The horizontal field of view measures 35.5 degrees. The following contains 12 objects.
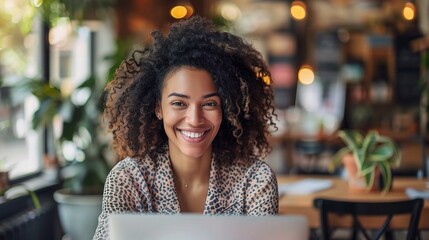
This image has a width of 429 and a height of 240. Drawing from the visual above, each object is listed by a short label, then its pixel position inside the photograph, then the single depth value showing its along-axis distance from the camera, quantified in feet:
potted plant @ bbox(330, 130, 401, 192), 12.17
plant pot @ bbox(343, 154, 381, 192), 12.26
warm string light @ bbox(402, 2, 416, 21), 19.74
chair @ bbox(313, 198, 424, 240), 9.59
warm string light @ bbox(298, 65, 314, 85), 35.14
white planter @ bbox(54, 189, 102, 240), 13.92
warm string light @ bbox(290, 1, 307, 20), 21.94
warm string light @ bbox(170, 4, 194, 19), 21.74
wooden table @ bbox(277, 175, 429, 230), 10.63
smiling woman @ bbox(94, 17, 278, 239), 6.15
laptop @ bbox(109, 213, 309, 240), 4.46
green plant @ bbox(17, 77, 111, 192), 13.79
